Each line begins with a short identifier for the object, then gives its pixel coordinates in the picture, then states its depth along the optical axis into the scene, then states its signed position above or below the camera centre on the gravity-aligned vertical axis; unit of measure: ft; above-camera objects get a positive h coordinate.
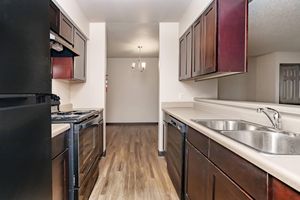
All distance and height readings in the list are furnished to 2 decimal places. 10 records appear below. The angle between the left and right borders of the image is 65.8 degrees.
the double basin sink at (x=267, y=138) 4.76 -0.95
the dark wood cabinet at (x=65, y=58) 8.31 +2.29
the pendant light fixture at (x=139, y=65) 27.81 +3.74
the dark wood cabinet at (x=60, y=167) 5.45 -1.84
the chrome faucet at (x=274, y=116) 5.53 -0.47
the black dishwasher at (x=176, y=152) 7.85 -2.19
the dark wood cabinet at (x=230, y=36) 7.30 +1.92
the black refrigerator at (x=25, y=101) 2.43 -0.07
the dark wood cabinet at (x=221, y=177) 2.89 -1.37
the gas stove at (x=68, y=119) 7.03 -0.75
